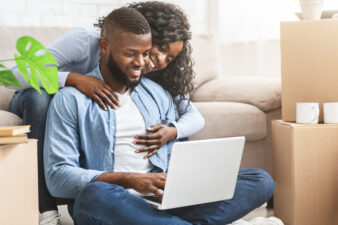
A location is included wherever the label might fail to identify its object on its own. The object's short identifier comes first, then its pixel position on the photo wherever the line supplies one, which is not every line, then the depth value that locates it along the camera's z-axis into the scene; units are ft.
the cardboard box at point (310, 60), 12.42
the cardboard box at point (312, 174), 12.01
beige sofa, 13.41
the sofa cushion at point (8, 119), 11.78
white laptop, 10.42
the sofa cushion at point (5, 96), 13.10
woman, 11.53
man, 10.68
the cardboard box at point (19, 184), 10.04
